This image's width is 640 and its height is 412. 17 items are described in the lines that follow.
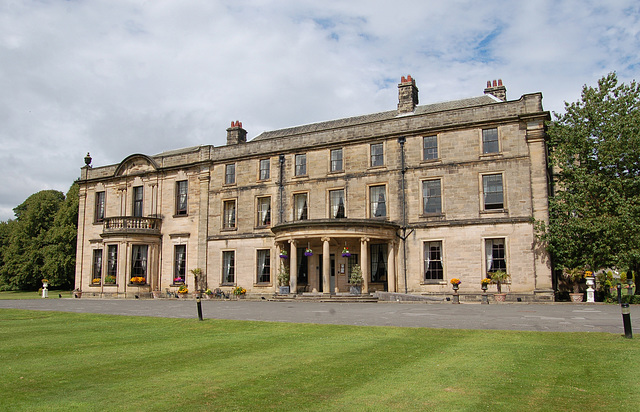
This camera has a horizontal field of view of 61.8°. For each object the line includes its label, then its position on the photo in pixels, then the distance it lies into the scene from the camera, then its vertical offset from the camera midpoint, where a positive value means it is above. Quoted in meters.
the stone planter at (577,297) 23.62 -1.28
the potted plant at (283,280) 29.45 -0.64
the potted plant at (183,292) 34.16 -1.49
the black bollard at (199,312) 15.58 -1.27
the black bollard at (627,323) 10.71 -1.10
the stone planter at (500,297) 24.66 -1.33
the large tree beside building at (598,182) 23.44 +3.90
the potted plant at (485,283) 25.61 -0.72
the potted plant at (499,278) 25.58 -0.48
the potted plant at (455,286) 23.69 -0.84
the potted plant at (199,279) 34.34 -0.67
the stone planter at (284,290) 29.43 -1.18
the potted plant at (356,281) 26.94 -0.64
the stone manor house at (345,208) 26.38 +3.49
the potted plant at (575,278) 23.72 -0.47
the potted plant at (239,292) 32.50 -1.42
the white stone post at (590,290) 23.22 -0.96
